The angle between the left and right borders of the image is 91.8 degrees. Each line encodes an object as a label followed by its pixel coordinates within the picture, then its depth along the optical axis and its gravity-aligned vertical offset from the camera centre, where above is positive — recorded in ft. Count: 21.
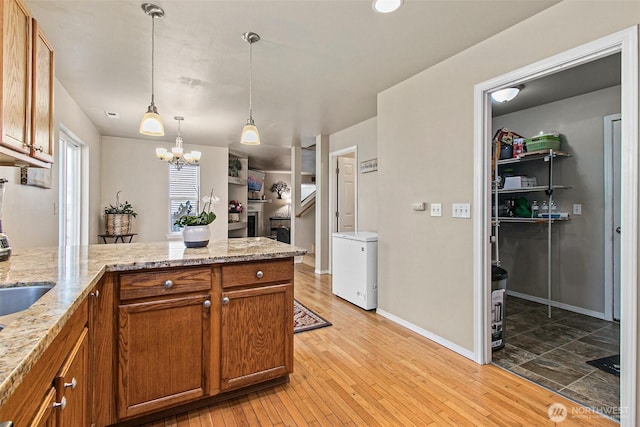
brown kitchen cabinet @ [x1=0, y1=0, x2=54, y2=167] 4.46 +2.03
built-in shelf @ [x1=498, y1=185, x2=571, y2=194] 11.58 +1.01
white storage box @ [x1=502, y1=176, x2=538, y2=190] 12.28 +1.31
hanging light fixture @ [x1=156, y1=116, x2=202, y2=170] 12.95 +2.69
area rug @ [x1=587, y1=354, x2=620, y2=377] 7.29 -3.64
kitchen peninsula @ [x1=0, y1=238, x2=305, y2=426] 4.19 -1.87
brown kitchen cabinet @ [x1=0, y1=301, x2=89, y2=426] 2.31 -1.61
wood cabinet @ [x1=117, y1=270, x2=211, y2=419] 5.27 -2.42
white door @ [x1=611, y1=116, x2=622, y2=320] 10.53 +0.15
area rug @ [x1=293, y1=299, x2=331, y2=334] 10.18 -3.70
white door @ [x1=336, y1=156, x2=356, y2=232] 17.83 +1.12
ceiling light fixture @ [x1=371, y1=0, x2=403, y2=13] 6.26 +4.29
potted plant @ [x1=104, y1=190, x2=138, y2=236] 16.67 -0.33
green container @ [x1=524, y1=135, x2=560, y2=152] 11.35 +2.67
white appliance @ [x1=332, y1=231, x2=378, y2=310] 11.77 -2.15
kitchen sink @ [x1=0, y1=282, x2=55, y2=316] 4.04 -1.11
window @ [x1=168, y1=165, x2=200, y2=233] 19.76 +1.40
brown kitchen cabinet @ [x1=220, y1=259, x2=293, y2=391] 6.04 -2.23
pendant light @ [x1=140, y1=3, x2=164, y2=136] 6.49 +2.03
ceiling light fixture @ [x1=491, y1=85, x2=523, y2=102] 9.36 +3.67
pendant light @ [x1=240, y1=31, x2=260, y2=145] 7.49 +2.11
